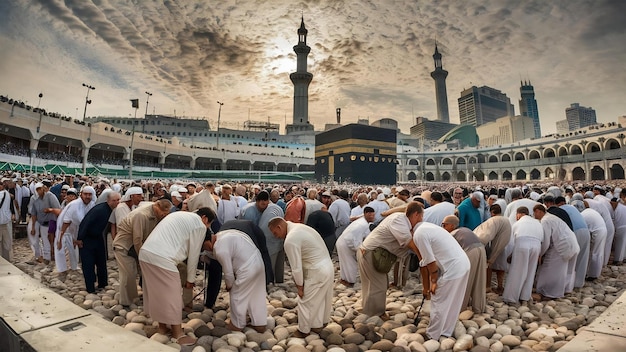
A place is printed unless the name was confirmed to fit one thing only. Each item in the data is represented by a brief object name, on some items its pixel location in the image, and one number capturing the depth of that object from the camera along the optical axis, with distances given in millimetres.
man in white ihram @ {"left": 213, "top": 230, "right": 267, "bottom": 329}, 3252
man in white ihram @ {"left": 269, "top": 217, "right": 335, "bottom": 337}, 3195
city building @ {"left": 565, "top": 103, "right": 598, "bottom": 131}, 187750
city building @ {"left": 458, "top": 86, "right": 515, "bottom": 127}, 190125
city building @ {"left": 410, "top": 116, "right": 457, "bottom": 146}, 165000
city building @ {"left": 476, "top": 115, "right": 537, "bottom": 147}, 112188
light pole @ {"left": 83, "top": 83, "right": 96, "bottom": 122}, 34919
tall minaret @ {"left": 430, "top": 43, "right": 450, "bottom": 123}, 174250
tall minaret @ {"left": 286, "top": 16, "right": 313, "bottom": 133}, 90688
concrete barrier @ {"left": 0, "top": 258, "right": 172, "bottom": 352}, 1998
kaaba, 33312
